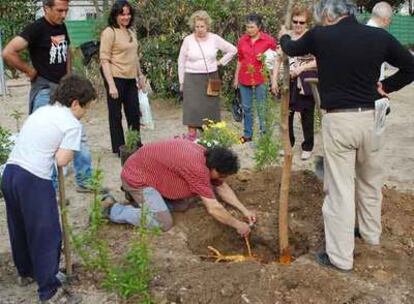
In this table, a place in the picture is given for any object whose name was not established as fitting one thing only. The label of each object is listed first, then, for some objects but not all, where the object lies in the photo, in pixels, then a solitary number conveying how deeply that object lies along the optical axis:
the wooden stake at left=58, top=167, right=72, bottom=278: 3.65
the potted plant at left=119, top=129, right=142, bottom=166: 6.23
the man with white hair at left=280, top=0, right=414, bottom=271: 3.69
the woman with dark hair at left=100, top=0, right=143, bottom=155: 6.49
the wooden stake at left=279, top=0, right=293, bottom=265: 3.95
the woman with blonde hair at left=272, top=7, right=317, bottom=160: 6.19
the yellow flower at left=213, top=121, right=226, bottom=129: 6.13
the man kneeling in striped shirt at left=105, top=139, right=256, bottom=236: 4.39
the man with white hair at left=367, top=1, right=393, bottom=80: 5.46
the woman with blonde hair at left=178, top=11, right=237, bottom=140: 7.02
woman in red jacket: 7.04
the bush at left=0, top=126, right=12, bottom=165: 6.11
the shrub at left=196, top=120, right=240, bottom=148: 5.93
